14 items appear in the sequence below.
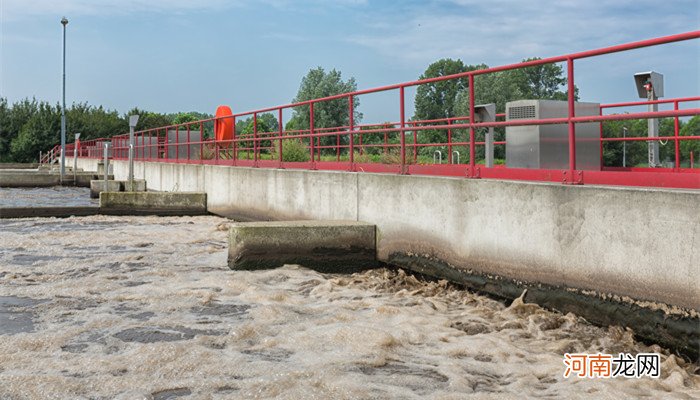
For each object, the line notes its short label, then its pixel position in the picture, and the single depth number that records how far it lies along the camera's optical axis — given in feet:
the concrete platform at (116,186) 74.84
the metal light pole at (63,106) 104.90
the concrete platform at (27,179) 98.50
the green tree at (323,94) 236.22
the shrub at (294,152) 53.31
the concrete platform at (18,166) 173.58
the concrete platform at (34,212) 50.37
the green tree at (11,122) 211.00
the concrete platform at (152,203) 53.42
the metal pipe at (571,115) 20.03
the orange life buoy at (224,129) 60.39
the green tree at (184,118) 390.09
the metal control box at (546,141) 28.76
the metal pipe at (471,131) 24.48
